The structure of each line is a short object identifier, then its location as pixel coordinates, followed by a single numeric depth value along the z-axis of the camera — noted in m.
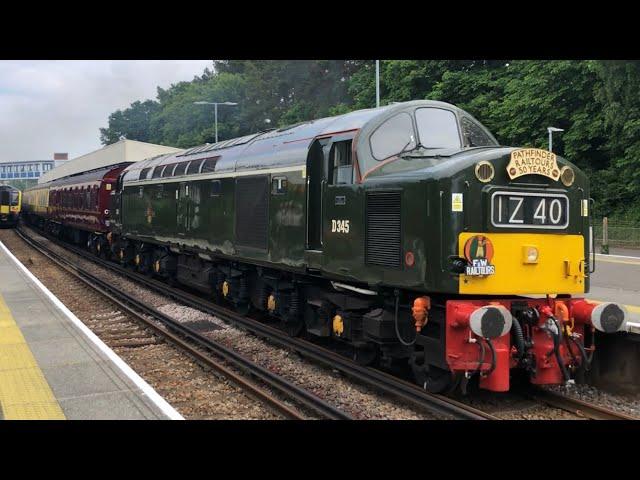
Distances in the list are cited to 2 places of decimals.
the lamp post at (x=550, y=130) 27.81
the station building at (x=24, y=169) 105.68
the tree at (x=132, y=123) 96.06
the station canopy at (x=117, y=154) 44.41
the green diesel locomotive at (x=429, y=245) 6.58
